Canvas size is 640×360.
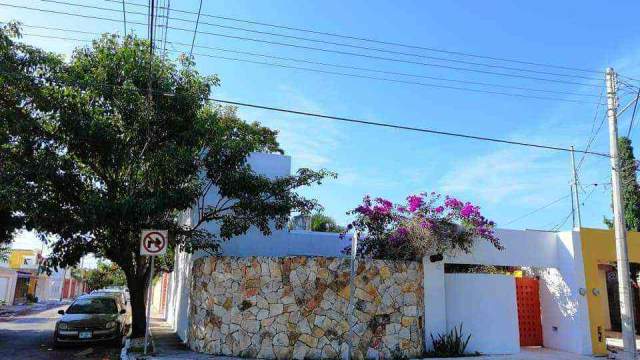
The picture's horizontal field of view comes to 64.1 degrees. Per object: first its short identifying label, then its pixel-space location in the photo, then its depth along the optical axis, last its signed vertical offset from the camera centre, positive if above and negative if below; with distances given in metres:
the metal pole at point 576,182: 19.56 +4.11
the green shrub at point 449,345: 12.59 -1.41
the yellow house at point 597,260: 14.16 +0.90
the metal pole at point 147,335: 11.20 -1.20
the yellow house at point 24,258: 54.02 +1.96
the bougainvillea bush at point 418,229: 12.77 +1.46
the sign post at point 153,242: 11.10 +0.81
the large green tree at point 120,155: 11.22 +2.87
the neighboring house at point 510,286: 13.32 +0.08
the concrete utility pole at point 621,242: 12.16 +1.19
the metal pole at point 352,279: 10.45 +0.11
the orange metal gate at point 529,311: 15.20 -0.64
